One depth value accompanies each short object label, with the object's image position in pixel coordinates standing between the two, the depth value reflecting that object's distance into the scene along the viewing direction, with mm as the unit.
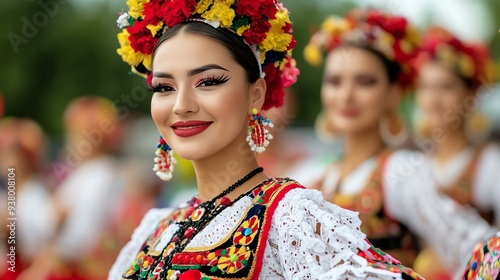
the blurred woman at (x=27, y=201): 10819
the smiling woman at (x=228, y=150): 4425
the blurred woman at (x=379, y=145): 8229
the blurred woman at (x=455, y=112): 10314
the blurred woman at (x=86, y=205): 10543
